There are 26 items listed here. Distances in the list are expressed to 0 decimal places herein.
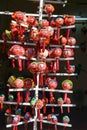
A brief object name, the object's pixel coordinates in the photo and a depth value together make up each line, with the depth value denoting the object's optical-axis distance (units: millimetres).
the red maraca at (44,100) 3535
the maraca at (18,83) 3379
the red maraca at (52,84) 3484
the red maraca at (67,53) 3486
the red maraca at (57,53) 3404
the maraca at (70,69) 3574
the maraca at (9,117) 3555
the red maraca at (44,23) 3398
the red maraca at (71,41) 3525
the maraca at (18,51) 3294
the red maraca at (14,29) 3449
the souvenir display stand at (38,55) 3336
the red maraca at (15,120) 3441
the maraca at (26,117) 3484
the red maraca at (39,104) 3419
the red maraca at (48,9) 3491
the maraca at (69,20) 3492
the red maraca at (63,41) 3484
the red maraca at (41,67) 3293
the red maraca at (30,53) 3367
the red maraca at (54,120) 3535
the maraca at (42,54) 3367
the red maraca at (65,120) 3596
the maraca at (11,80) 3454
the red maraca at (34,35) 3311
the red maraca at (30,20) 3398
